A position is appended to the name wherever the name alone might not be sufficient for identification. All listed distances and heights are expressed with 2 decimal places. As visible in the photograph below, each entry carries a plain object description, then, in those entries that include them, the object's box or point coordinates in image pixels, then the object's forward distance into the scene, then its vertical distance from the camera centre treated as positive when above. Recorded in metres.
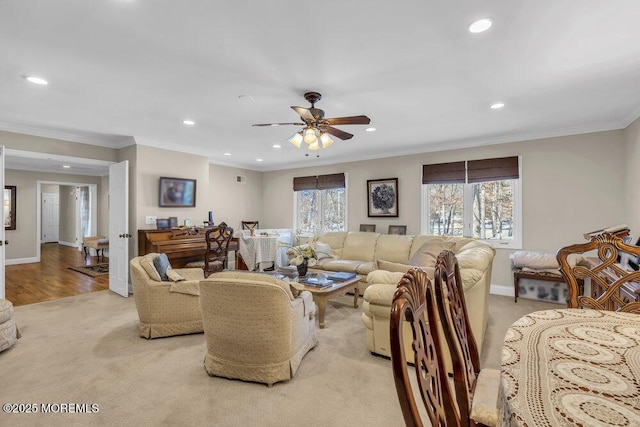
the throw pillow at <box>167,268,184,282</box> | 3.21 -0.65
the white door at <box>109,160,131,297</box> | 4.70 -0.21
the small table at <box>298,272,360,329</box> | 3.40 -0.88
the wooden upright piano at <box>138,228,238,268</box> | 4.85 -0.47
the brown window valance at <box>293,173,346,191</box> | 6.73 +0.75
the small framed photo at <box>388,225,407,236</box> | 5.81 -0.28
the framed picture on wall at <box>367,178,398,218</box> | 5.95 +0.34
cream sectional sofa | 2.60 -0.63
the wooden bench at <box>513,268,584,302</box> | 4.10 -0.84
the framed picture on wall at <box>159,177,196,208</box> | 5.25 +0.39
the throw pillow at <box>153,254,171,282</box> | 3.34 -0.57
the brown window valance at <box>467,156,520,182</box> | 4.75 +0.72
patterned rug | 6.27 -1.18
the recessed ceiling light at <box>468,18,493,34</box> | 1.93 +1.21
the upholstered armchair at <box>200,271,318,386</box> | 2.24 -0.85
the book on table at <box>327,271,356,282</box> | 3.88 -0.81
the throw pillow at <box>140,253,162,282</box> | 3.20 -0.56
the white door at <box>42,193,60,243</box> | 10.64 -0.10
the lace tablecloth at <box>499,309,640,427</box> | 0.68 -0.44
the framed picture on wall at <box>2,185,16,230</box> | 7.60 +0.18
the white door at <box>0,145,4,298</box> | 3.80 -0.34
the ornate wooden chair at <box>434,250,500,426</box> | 1.14 -0.55
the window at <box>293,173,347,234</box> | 6.84 +0.26
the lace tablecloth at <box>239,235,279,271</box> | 5.95 -0.69
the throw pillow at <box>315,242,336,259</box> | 5.36 -0.64
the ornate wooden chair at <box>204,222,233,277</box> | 4.68 -0.65
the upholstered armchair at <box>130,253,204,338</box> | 3.15 -0.91
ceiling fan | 2.89 +0.89
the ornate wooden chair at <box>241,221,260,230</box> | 7.45 -0.23
